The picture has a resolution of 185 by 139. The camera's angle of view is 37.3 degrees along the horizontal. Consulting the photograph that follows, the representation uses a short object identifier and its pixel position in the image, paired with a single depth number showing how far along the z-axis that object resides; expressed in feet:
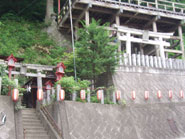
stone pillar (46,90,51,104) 42.76
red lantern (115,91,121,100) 46.48
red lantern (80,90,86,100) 41.06
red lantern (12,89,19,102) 34.91
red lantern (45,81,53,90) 48.94
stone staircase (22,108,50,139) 38.99
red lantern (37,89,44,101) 39.06
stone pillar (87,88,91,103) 42.39
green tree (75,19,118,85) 48.70
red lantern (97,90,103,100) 43.75
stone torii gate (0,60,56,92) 49.55
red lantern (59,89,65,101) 38.75
